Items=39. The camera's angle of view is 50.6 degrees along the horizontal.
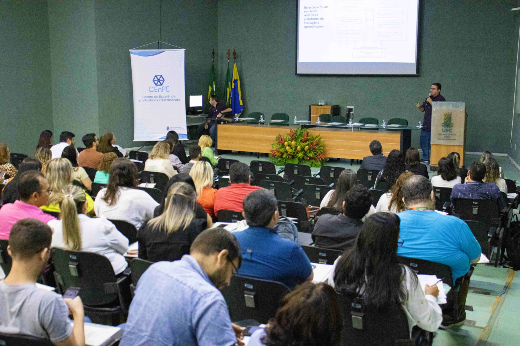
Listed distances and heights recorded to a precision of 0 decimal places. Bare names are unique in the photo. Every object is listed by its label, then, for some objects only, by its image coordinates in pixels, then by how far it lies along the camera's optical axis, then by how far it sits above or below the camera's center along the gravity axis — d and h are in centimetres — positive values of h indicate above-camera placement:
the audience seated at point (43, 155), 602 -56
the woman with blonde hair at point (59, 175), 451 -58
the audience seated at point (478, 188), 527 -77
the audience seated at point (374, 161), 720 -70
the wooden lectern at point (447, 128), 976 -36
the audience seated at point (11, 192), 430 -69
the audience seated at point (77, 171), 591 -72
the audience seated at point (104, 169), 562 -67
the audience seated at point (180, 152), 770 -66
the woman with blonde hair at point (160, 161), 646 -66
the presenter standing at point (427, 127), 1123 -40
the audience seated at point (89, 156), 704 -66
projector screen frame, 1269 +130
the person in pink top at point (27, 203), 359 -66
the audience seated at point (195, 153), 668 -58
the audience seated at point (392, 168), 586 -66
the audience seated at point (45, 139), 786 -51
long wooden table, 1088 -65
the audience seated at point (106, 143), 747 -53
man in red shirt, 470 -73
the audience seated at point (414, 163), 637 -64
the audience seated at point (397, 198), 447 -74
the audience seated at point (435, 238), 325 -77
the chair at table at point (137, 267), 291 -86
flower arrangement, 1102 -87
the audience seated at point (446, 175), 599 -73
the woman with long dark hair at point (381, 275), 238 -73
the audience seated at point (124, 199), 422 -73
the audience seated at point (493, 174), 569 -68
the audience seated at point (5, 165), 599 -68
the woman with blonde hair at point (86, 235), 317 -77
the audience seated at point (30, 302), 208 -75
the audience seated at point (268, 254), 277 -74
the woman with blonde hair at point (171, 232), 322 -75
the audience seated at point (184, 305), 176 -65
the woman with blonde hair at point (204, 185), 482 -70
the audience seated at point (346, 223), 340 -74
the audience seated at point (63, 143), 745 -54
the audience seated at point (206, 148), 752 -59
